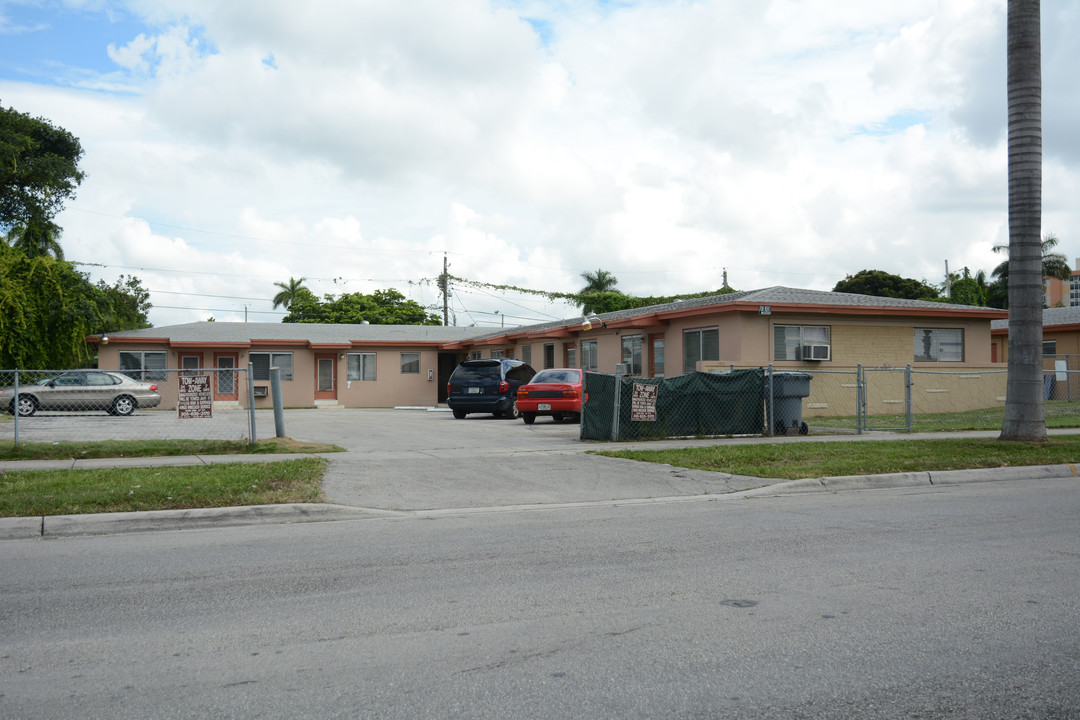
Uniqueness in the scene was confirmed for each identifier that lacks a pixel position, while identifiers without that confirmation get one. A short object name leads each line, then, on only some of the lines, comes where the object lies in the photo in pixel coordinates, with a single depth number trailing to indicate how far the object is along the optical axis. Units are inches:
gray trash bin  678.5
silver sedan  767.7
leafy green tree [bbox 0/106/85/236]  1537.9
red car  839.7
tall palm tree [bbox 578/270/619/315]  2418.8
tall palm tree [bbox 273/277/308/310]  2795.3
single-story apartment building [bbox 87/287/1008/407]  909.2
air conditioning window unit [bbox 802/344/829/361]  920.4
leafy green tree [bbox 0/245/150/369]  1005.8
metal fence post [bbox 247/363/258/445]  545.5
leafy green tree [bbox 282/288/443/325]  2561.5
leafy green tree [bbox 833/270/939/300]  2293.3
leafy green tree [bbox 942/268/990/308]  2204.7
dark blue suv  973.2
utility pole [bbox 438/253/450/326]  2294.2
